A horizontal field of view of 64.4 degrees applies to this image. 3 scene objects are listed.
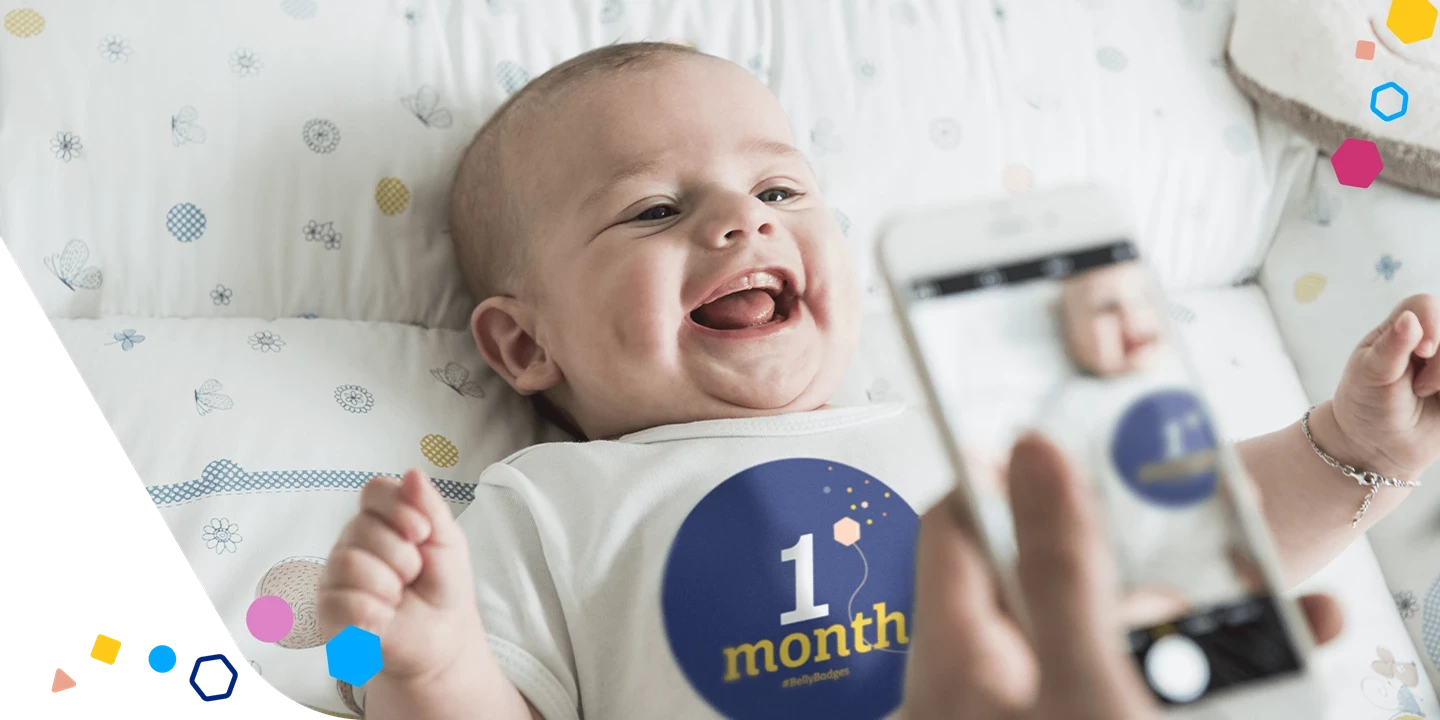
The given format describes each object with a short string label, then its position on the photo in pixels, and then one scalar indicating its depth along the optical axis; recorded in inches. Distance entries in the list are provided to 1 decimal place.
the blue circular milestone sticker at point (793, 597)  28.1
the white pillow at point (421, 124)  38.4
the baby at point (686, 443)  28.5
